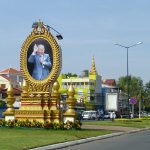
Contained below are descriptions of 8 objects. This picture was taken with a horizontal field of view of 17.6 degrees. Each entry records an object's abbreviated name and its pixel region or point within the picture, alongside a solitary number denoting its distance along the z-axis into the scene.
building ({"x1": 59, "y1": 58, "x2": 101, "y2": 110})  116.43
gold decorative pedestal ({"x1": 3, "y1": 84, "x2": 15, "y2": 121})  32.34
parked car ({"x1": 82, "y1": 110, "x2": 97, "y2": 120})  76.28
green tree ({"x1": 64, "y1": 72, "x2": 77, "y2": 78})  144.02
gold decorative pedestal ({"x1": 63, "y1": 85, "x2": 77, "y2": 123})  31.27
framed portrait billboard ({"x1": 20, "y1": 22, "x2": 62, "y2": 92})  32.47
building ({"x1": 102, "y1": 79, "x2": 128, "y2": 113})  138.18
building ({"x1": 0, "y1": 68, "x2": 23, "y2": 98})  108.72
